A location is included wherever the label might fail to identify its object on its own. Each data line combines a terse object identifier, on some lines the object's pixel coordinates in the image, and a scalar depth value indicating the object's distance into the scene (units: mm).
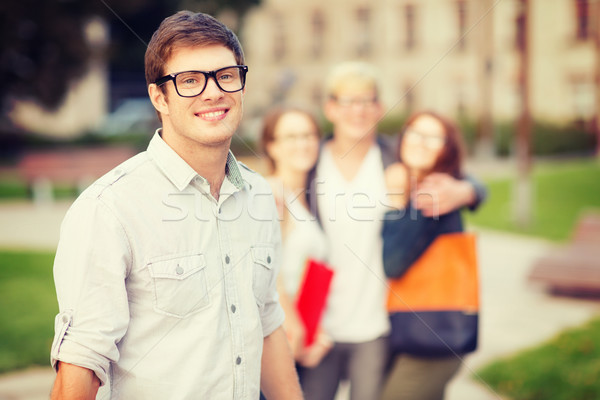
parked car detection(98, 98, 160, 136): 24562
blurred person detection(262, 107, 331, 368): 2857
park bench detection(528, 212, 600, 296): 6125
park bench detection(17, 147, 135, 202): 12305
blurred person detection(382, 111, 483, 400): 2775
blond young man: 2910
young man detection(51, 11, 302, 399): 1416
